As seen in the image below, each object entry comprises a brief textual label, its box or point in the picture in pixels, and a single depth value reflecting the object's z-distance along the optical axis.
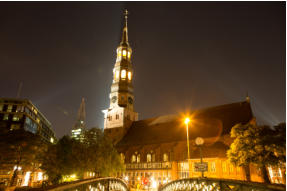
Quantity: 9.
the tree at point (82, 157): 32.80
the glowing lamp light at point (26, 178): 56.41
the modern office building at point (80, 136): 35.75
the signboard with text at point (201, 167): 15.69
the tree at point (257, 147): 20.03
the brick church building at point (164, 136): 34.81
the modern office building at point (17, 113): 73.50
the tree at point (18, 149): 33.75
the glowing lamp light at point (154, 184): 35.91
